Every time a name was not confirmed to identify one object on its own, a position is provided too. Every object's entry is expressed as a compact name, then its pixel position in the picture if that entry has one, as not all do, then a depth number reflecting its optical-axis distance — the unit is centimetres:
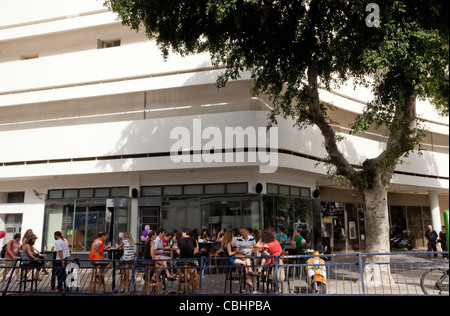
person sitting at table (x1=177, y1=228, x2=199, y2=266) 1034
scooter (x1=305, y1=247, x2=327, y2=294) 905
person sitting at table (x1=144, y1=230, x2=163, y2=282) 1039
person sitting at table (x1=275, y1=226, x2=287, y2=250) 1541
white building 1733
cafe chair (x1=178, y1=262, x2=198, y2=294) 984
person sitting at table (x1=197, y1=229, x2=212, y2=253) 1421
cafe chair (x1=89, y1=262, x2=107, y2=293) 1019
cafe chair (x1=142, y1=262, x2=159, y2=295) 997
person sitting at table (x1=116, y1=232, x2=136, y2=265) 1112
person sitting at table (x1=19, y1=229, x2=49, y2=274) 1132
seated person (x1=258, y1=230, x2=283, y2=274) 1005
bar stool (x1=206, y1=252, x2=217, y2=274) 1388
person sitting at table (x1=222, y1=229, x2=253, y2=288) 1014
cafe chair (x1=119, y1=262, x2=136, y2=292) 1027
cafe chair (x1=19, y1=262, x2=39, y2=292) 1026
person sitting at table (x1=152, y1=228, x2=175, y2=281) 1086
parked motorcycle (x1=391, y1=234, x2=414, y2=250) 2667
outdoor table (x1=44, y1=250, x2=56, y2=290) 1055
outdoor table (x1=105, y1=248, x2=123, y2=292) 1033
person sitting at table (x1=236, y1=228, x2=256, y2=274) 1070
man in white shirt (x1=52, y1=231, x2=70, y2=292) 1042
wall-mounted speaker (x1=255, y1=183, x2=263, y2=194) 1694
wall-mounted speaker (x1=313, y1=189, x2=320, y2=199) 1981
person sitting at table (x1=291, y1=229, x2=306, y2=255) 1392
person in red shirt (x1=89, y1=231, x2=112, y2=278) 1104
